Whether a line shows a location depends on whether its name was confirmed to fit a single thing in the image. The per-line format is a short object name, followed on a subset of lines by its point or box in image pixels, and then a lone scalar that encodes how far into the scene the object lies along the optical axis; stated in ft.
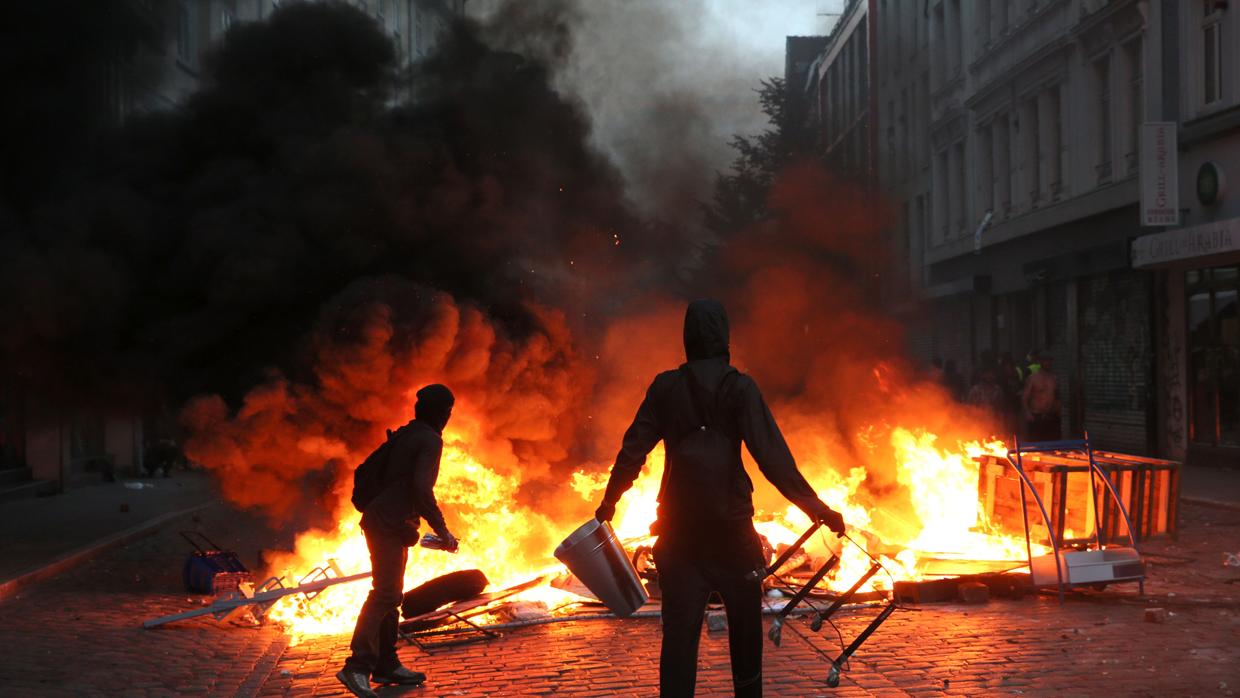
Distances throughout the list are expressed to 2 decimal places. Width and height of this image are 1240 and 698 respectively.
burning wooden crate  30.25
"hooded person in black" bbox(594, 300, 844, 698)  15.76
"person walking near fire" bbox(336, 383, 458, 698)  21.35
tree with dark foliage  51.26
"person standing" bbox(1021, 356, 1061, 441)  52.70
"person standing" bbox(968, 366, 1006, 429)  54.08
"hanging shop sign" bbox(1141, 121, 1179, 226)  60.64
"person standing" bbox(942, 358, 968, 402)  63.36
